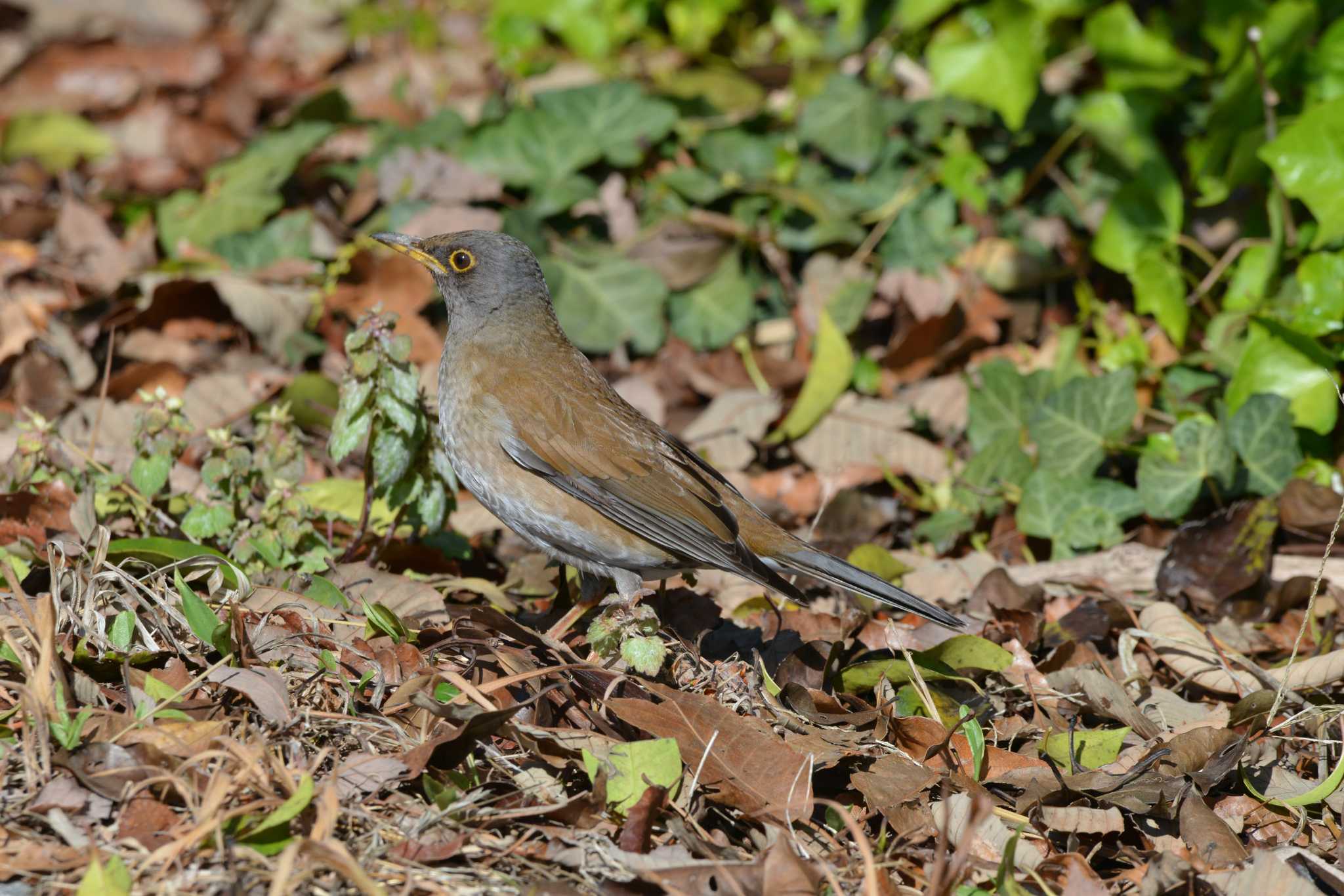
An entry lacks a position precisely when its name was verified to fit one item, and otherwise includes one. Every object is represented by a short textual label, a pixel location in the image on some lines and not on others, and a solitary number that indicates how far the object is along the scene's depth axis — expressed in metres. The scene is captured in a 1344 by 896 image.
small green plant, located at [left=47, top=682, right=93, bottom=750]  6.61
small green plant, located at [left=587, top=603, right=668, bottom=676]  7.59
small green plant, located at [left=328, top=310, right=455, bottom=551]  9.09
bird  9.69
